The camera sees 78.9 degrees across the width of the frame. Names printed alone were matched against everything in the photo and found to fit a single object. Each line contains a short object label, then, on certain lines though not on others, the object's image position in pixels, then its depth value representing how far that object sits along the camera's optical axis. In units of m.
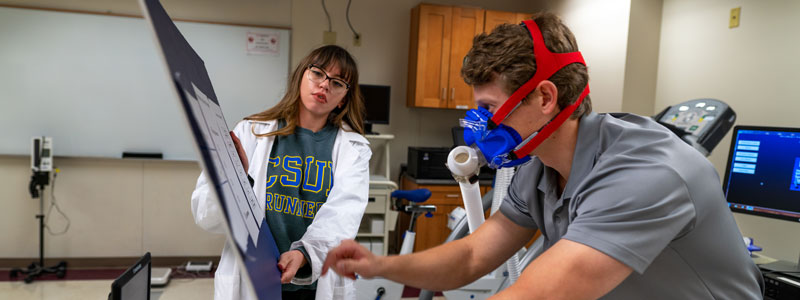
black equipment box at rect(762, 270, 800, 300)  1.65
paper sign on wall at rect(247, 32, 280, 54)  4.07
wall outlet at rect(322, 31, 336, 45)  4.29
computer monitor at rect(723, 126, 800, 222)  1.82
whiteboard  3.72
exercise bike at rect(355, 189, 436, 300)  2.78
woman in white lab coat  1.29
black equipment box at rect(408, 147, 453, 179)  4.09
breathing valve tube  1.14
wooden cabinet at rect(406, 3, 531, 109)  4.20
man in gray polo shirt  0.76
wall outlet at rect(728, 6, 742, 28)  2.85
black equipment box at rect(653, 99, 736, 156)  2.06
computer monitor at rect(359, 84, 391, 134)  4.11
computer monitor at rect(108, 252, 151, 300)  1.31
